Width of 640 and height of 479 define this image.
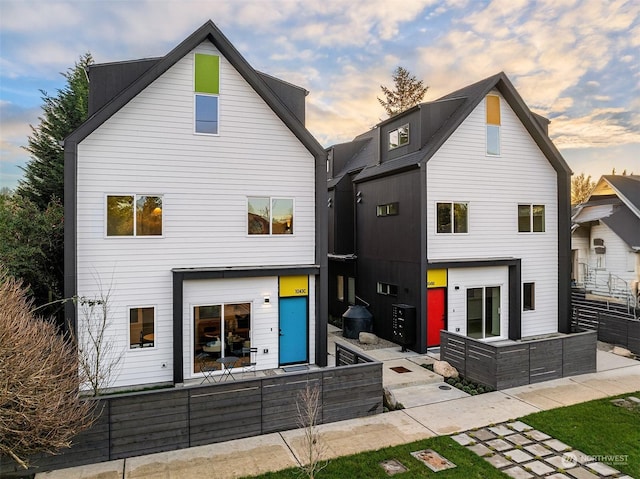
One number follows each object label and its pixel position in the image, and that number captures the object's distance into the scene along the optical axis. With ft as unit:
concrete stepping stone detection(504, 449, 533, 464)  21.25
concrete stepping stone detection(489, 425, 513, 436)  24.22
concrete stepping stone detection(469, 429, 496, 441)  23.61
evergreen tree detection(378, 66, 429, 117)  110.42
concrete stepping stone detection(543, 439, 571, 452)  22.34
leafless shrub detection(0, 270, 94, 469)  15.61
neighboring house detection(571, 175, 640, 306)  64.07
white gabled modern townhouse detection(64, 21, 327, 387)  31.71
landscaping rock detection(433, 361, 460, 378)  34.14
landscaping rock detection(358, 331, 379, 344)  45.80
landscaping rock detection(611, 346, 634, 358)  40.57
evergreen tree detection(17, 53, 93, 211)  58.03
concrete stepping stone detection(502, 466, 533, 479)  19.62
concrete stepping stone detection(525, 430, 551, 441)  23.54
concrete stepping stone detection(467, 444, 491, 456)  21.85
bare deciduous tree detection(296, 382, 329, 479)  20.27
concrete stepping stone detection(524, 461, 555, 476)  20.03
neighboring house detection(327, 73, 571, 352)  43.29
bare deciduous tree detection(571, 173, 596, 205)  163.06
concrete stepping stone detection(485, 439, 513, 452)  22.39
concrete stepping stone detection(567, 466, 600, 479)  19.61
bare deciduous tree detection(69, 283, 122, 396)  31.01
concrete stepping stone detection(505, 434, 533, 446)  23.08
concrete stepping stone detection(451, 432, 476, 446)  23.00
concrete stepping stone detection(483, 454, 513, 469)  20.61
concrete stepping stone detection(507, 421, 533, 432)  24.71
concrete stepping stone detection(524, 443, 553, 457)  21.78
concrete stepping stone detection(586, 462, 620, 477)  19.92
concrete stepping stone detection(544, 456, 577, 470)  20.57
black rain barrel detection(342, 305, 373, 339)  49.34
